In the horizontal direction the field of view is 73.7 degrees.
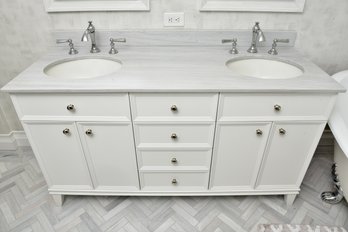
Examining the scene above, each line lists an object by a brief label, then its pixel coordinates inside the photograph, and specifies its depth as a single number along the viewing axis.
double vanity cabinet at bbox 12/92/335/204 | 1.04
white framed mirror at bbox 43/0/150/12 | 1.32
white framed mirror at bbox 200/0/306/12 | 1.32
